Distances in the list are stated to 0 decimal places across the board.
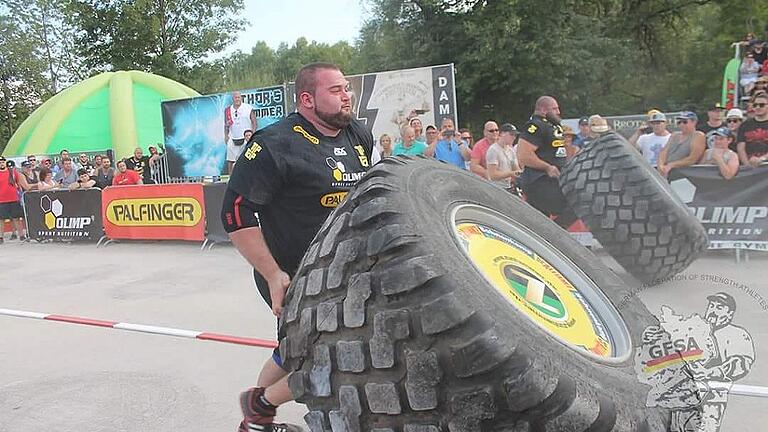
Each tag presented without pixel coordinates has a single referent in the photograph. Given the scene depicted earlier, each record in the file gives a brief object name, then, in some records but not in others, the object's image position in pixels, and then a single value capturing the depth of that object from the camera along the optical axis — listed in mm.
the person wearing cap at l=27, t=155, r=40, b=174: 14055
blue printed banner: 15172
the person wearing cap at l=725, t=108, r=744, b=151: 7868
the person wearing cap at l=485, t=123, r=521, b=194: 8391
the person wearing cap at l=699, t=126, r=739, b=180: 7172
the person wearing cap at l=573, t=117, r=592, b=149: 8812
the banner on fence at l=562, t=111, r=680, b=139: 15961
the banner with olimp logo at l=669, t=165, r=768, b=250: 7008
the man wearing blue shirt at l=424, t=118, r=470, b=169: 9328
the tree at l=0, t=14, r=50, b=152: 32594
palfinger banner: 10305
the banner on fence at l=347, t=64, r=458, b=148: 12070
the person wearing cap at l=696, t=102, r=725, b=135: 8375
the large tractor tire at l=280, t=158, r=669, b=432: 1557
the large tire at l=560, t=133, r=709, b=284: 4855
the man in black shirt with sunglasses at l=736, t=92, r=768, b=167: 7273
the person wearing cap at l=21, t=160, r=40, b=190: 13669
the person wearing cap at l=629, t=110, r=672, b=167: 8211
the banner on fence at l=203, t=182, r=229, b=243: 9977
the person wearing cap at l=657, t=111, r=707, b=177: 7500
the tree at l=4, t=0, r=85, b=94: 34219
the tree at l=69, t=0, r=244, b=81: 37250
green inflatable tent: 24172
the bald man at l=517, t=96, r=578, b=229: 7004
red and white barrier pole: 4793
